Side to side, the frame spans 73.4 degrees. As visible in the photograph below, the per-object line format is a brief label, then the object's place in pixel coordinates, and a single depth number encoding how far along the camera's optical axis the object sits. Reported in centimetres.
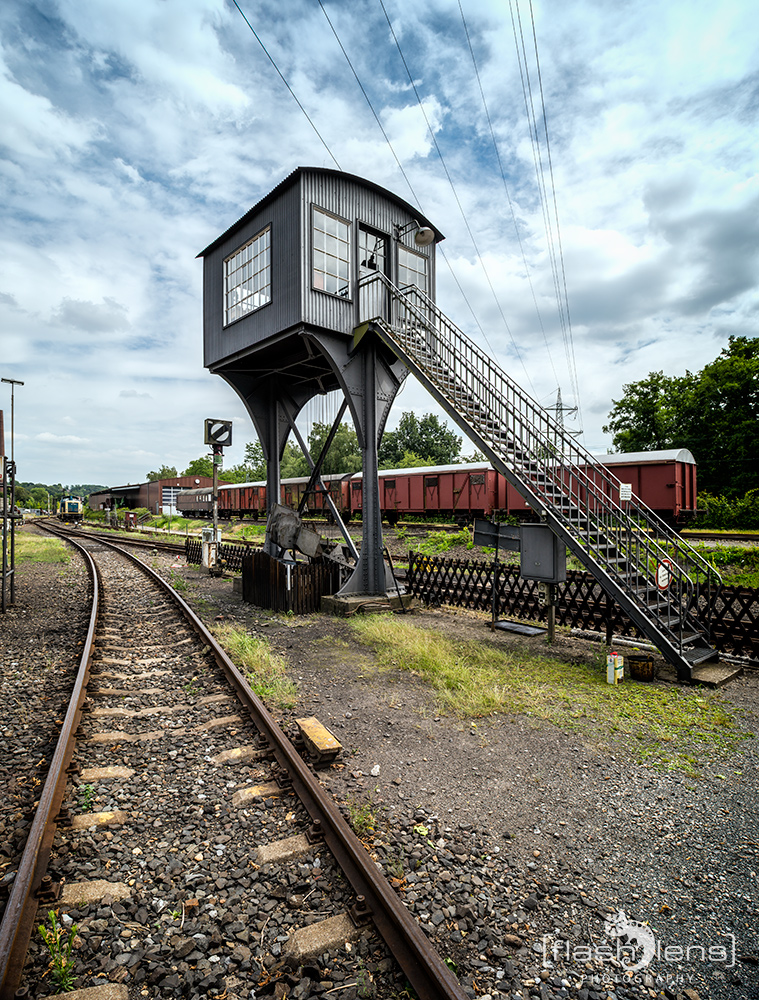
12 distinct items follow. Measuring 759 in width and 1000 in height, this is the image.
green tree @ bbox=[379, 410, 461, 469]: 7500
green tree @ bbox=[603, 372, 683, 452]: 4275
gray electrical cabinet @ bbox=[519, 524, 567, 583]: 824
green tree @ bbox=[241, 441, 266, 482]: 9362
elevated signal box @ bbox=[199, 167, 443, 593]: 1119
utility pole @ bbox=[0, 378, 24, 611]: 1091
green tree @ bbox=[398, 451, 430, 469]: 6492
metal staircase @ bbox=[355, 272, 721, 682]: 737
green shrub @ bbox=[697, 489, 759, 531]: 2761
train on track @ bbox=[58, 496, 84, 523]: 5716
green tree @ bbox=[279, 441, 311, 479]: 6015
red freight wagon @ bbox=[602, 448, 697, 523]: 2180
